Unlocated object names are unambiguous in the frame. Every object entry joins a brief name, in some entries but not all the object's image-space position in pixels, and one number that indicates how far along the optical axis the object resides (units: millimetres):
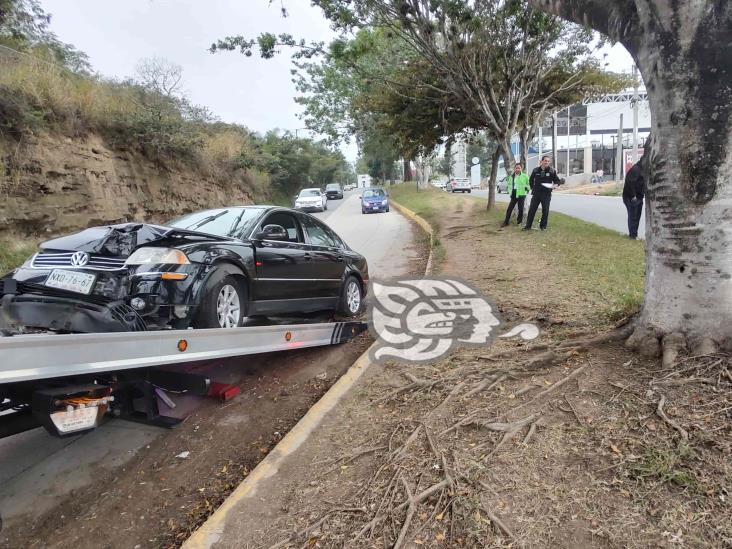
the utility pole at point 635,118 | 33906
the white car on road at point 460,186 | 48656
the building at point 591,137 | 60125
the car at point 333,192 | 48219
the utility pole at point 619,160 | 40594
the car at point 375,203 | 26844
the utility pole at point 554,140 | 35094
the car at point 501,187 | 46525
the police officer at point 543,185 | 11820
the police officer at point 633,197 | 9922
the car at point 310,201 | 30153
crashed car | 3232
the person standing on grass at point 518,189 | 13320
